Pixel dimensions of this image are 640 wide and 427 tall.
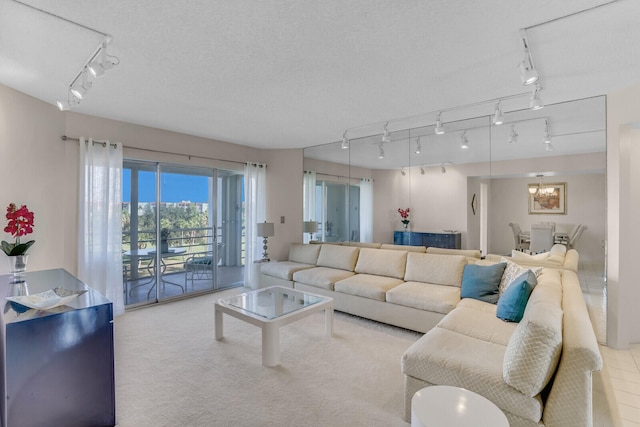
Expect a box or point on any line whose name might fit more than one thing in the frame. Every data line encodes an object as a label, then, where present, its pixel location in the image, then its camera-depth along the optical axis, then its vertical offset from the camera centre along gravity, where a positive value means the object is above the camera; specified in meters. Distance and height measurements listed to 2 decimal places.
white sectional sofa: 1.60 -0.91
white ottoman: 1.38 -0.94
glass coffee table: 2.76 -1.00
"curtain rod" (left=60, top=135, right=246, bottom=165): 3.66 +0.92
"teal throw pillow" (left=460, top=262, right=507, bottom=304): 3.15 -0.73
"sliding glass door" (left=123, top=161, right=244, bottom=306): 4.49 -0.27
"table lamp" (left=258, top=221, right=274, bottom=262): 5.30 -0.28
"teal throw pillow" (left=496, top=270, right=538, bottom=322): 2.55 -0.72
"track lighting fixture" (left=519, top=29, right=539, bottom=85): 2.03 +1.02
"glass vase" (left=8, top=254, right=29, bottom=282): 2.69 -0.45
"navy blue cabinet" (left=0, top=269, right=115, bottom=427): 1.66 -0.88
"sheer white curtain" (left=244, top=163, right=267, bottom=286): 5.48 +0.05
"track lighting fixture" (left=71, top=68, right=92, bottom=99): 2.39 +1.00
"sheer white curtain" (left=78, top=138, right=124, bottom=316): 3.76 -0.06
